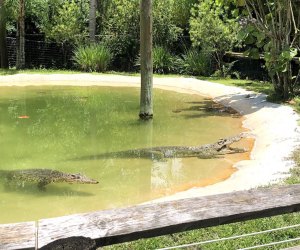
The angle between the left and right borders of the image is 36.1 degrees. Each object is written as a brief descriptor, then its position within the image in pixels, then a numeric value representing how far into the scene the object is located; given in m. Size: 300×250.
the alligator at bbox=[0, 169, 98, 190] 5.51
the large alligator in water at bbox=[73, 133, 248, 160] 6.89
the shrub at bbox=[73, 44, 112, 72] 16.12
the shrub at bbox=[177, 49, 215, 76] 15.71
